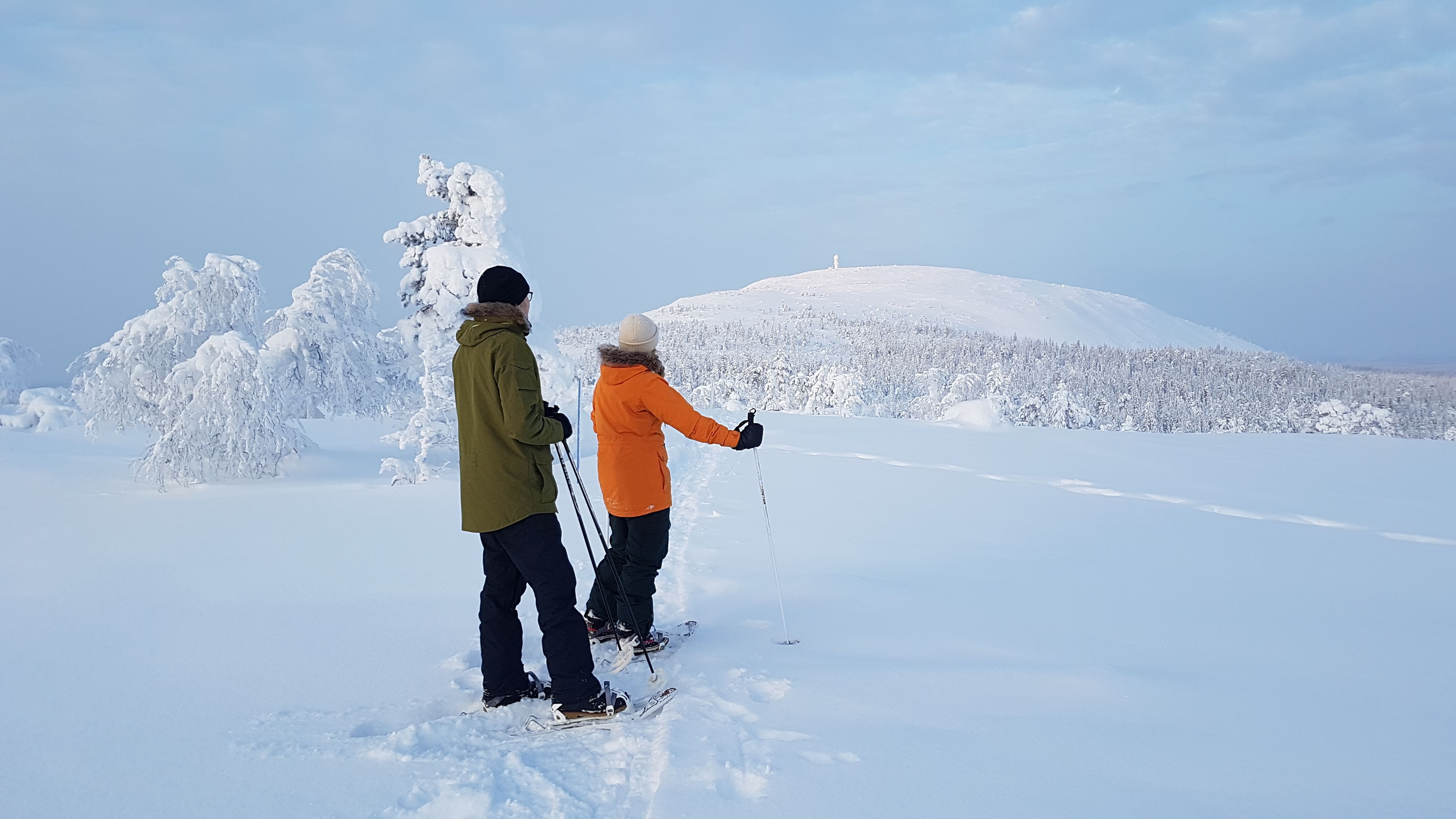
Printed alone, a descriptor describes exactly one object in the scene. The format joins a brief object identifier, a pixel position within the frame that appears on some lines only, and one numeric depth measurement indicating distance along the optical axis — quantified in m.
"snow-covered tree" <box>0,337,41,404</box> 27.08
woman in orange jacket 3.95
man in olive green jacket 3.18
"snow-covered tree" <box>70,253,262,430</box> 10.58
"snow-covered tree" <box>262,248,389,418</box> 11.28
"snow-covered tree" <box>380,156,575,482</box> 12.74
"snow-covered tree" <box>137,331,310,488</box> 10.20
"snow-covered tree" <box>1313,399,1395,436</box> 51.53
